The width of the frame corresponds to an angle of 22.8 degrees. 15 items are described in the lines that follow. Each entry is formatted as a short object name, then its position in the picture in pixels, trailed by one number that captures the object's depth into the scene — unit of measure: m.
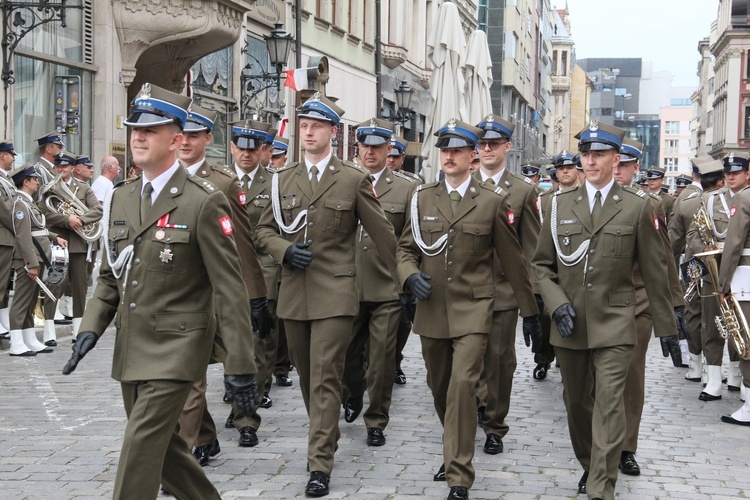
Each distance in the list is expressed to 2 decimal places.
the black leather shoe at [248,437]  12.33
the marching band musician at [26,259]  18.72
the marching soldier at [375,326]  12.96
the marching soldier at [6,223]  18.50
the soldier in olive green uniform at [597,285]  10.28
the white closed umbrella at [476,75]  33.25
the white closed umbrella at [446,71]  31.58
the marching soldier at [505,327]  11.63
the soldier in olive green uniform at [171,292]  7.81
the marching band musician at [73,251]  20.20
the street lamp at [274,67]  31.63
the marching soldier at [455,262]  10.96
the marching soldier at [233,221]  11.49
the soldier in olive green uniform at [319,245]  11.07
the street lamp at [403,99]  44.21
